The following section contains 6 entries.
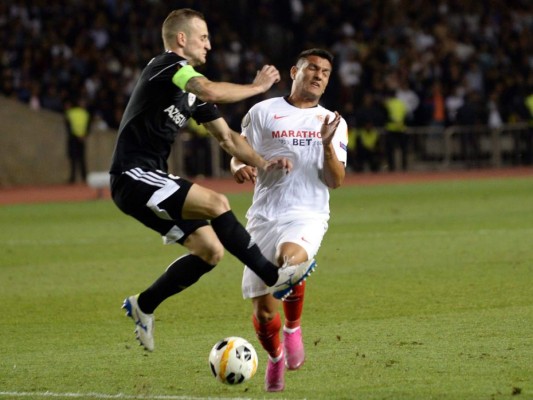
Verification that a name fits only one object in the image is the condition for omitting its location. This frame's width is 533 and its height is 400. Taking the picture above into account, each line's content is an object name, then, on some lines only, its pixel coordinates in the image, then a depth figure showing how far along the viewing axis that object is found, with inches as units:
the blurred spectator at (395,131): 2305.6
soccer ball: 562.9
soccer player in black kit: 570.6
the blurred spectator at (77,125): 2177.7
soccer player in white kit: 595.5
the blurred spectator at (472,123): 2324.1
